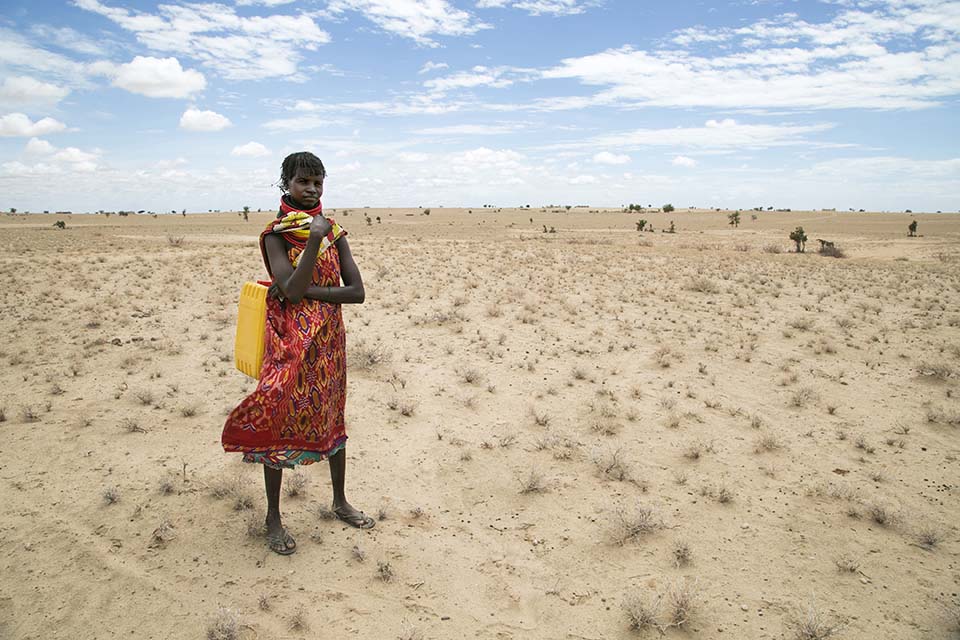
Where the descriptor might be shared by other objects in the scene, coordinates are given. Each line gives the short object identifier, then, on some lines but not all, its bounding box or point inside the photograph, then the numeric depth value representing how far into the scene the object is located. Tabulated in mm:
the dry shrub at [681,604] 3387
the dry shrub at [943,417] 6297
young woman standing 3359
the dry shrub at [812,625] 3246
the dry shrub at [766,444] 5719
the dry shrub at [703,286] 13565
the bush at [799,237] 24219
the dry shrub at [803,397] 6871
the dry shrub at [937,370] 7615
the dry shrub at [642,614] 3352
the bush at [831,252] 22781
